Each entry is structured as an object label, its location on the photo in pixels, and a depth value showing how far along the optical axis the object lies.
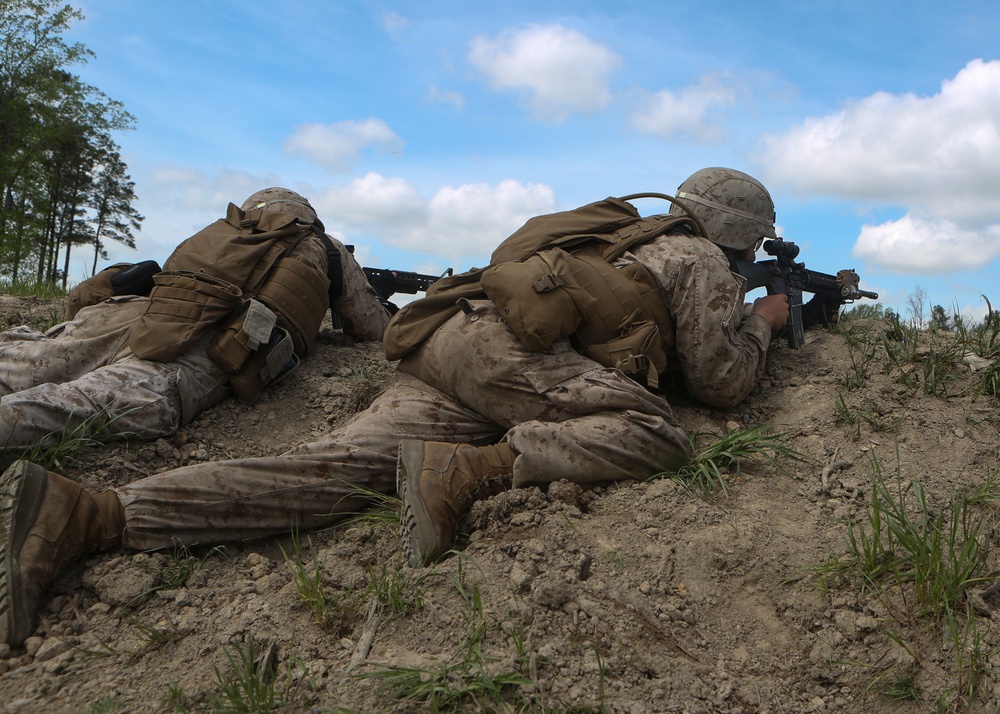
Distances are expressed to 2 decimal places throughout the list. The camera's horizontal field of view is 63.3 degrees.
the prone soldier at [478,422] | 2.96
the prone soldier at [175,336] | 3.81
